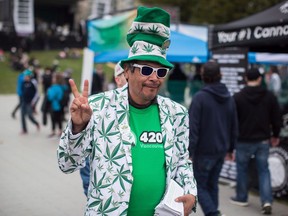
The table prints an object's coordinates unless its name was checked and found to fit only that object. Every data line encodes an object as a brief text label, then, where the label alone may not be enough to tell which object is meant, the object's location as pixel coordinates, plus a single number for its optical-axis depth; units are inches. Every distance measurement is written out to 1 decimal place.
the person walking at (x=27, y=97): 442.6
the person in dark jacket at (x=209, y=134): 190.9
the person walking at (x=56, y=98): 415.1
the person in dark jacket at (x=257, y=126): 219.5
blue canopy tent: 340.5
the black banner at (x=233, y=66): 267.6
